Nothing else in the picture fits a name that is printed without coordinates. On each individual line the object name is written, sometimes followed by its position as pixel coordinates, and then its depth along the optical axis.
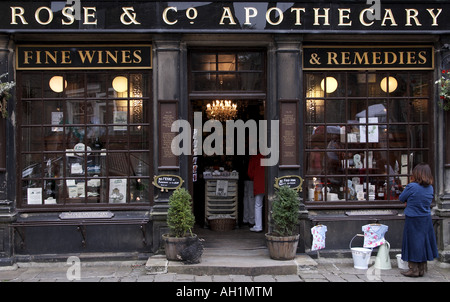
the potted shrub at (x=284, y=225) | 8.08
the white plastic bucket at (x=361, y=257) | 8.13
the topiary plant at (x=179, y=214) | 7.99
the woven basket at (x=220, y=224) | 10.65
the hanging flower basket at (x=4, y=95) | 8.15
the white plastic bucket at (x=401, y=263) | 8.13
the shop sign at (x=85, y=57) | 8.66
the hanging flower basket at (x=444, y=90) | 8.45
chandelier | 12.19
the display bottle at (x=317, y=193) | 8.99
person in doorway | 10.39
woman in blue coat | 7.63
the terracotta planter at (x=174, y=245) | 7.98
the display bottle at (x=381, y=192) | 9.05
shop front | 8.47
